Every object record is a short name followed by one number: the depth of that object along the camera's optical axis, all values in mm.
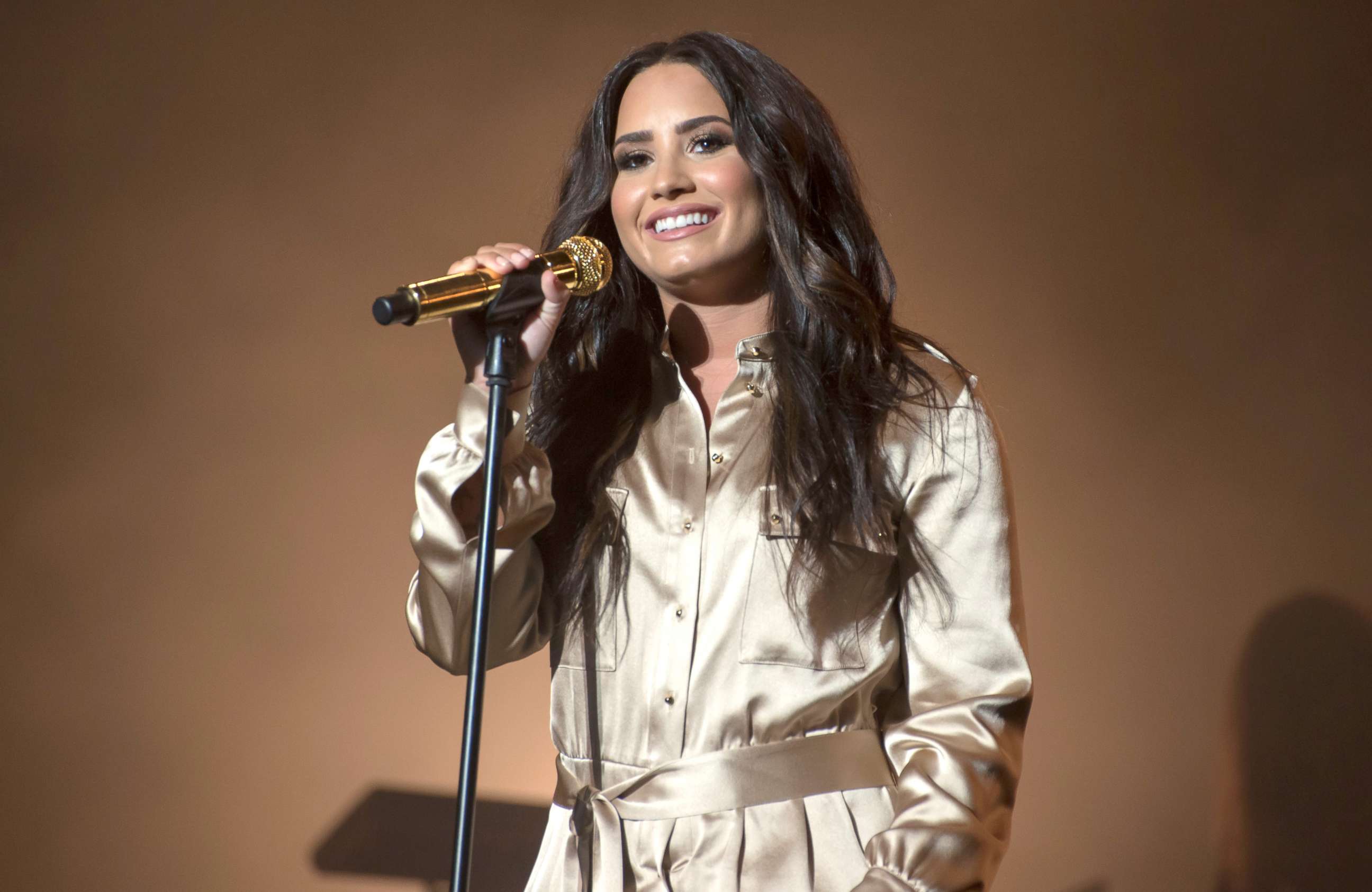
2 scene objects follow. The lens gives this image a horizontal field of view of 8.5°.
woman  7164
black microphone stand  6941
